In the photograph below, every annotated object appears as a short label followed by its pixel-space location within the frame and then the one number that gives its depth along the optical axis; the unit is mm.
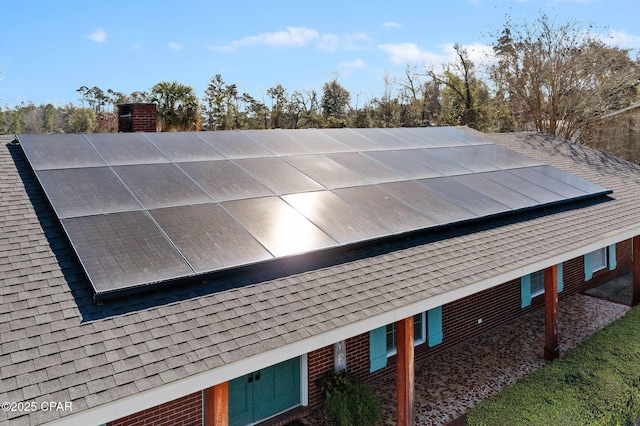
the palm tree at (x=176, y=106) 17422
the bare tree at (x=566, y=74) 23688
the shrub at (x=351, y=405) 7043
